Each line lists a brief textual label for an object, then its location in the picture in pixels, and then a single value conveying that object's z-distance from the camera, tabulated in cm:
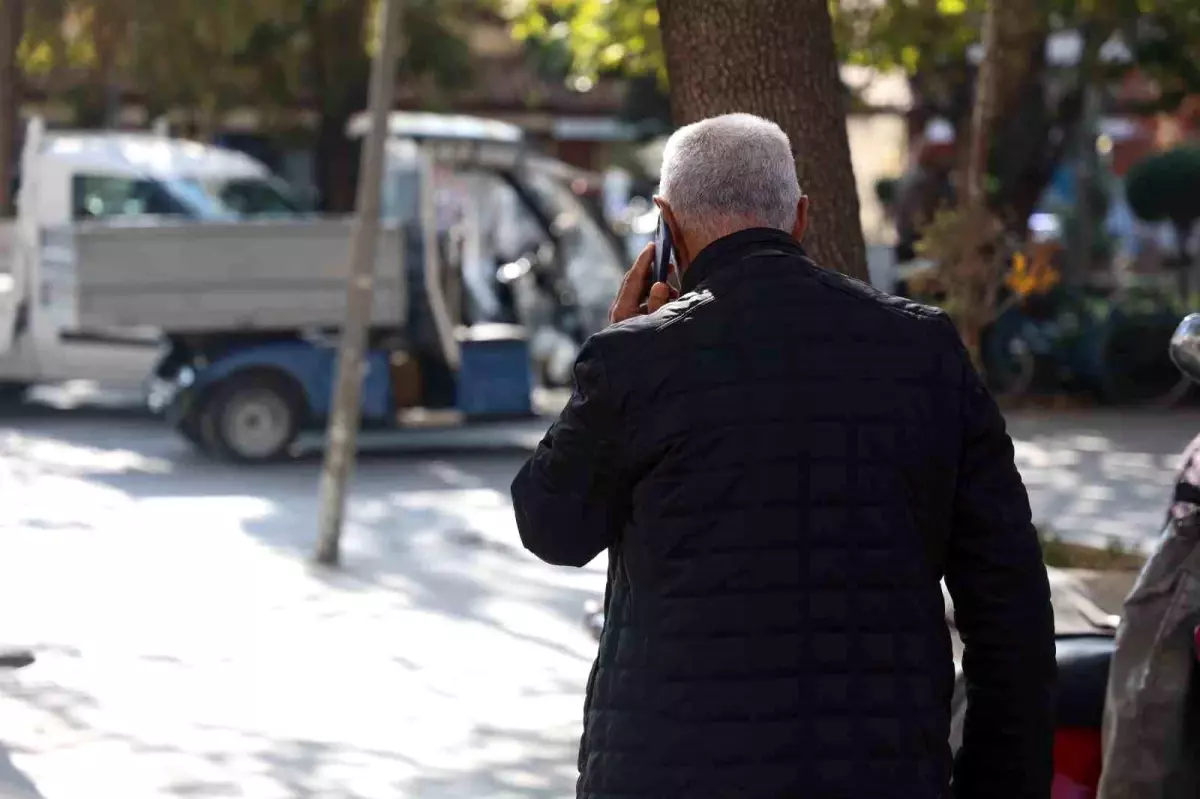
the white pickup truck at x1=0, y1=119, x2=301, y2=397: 1639
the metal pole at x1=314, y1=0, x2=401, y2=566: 1027
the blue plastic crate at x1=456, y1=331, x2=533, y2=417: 1495
